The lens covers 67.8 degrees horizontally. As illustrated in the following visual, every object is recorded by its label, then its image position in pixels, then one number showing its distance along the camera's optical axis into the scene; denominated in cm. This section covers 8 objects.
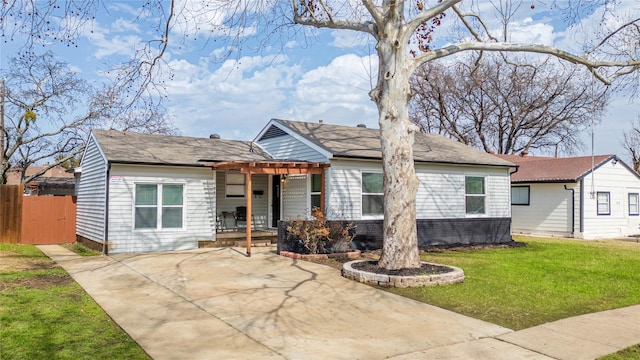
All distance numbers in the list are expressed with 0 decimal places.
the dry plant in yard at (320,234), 1228
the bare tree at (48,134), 2639
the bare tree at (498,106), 3275
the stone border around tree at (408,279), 867
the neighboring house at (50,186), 2861
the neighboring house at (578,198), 1992
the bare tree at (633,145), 3995
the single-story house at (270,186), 1327
